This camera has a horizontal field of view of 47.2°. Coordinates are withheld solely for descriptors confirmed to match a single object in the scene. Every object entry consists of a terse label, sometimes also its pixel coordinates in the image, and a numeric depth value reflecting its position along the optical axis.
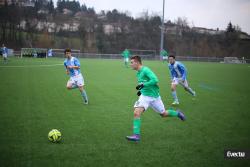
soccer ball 6.62
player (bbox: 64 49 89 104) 11.20
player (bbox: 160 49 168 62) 51.61
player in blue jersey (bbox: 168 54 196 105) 11.84
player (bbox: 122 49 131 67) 34.41
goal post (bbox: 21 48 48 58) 50.31
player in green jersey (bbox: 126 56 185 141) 6.88
